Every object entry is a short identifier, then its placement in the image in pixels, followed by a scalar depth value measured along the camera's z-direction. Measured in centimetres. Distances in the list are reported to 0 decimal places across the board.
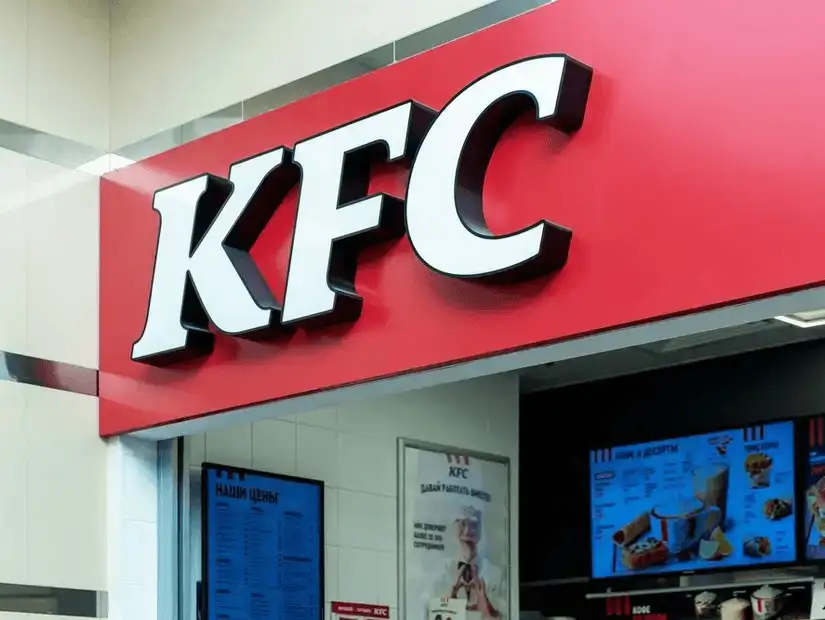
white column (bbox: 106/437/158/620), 445
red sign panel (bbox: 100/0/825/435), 296
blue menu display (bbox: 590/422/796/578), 618
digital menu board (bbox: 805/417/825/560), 600
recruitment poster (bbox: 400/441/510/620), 604
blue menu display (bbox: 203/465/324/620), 512
